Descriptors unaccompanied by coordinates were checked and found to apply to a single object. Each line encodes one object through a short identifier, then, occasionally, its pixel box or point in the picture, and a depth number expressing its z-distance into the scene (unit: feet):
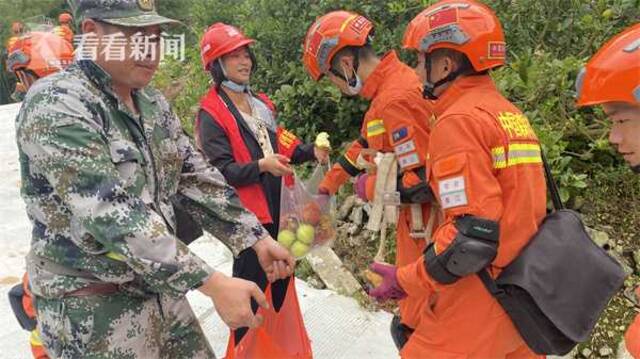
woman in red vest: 9.90
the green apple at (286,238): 10.11
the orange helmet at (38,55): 10.82
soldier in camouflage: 5.08
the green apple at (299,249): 10.09
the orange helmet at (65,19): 17.26
